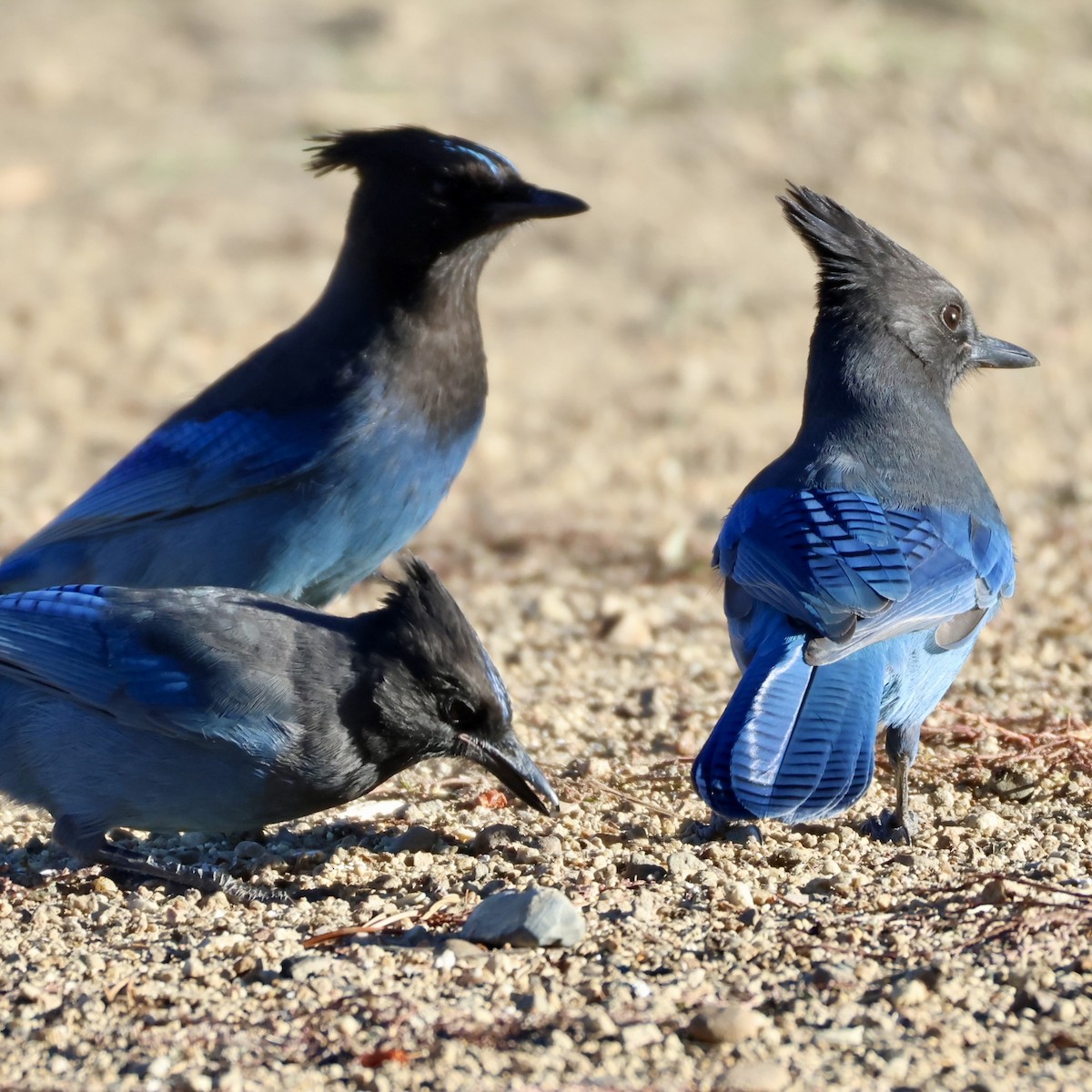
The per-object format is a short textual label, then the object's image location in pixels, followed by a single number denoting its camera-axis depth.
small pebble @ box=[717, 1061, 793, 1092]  5.48
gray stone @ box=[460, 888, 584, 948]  6.57
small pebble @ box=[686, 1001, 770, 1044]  5.79
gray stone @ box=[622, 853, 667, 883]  7.46
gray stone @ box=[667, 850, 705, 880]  7.42
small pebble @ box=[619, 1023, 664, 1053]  5.80
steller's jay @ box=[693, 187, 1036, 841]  7.29
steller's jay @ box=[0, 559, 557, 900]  7.70
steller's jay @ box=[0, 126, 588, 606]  9.93
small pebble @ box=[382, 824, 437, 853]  8.04
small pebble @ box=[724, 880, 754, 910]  7.03
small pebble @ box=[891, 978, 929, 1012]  6.02
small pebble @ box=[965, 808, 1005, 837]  7.91
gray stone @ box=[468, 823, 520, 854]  7.90
